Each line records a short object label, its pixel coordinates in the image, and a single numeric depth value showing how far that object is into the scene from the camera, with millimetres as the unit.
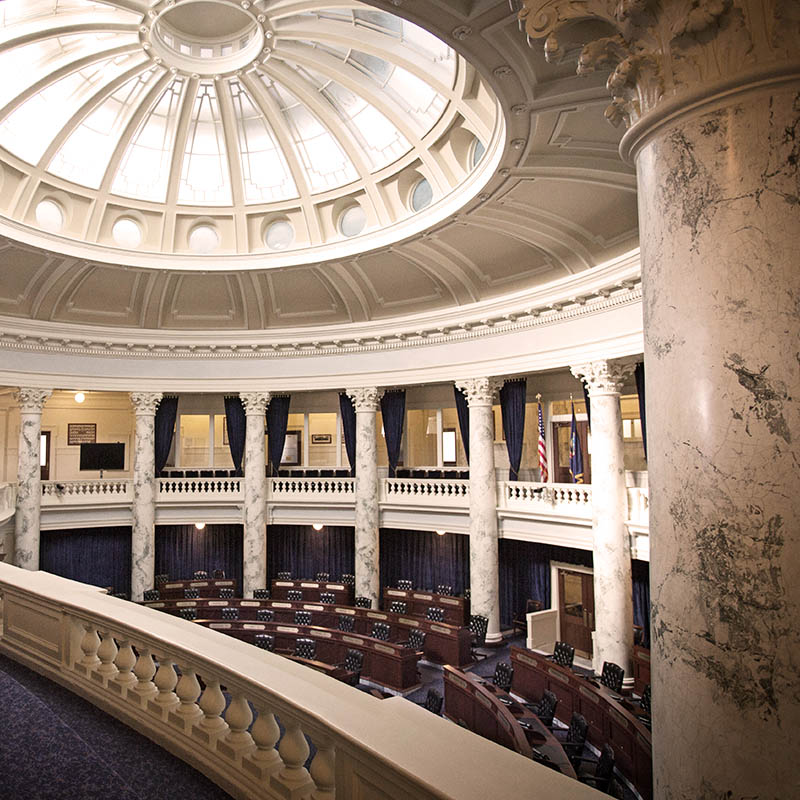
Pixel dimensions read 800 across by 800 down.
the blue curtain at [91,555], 17578
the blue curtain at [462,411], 15906
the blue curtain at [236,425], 18547
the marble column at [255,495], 16938
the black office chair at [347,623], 13719
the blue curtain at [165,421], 18250
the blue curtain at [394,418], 17531
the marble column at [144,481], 16891
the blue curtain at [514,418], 15375
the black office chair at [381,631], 13094
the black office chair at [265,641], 11861
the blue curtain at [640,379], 12906
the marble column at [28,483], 15516
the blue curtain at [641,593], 13659
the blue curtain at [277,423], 18469
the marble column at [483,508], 14492
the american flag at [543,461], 13391
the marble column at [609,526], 11844
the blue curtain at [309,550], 18984
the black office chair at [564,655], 11250
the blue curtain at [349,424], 17625
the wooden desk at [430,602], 14977
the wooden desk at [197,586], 16797
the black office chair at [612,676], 10312
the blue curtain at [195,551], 19328
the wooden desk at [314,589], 16531
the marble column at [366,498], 16141
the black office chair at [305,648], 11867
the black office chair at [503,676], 10547
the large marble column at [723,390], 2045
